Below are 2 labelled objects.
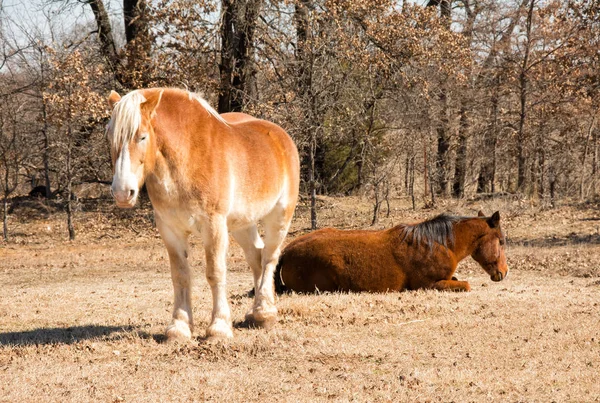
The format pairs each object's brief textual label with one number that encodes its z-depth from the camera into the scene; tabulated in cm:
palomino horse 1305
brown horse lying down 2008
